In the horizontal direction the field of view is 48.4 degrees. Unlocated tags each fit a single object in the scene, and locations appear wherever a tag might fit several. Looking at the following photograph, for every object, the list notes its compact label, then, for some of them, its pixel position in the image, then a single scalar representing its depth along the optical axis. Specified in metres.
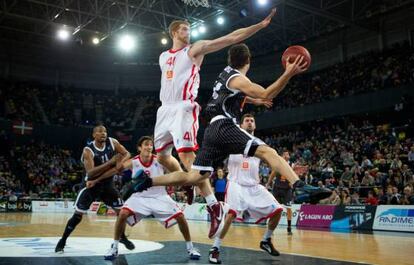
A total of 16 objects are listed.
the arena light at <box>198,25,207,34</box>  24.31
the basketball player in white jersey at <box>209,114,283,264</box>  6.48
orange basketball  4.72
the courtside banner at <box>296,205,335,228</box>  13.48
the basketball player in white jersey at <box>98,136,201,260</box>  5.90
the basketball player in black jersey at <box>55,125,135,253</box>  6.35
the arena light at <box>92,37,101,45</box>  26.59
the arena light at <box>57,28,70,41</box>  24.59
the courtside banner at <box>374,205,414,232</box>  11.63
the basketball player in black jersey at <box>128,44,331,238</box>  4.84
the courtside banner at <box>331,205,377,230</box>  12.50
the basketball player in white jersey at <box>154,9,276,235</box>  5.40
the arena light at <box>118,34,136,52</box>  26.06
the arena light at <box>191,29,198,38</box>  24.55
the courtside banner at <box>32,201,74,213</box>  21.97
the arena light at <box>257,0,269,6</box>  21.03
